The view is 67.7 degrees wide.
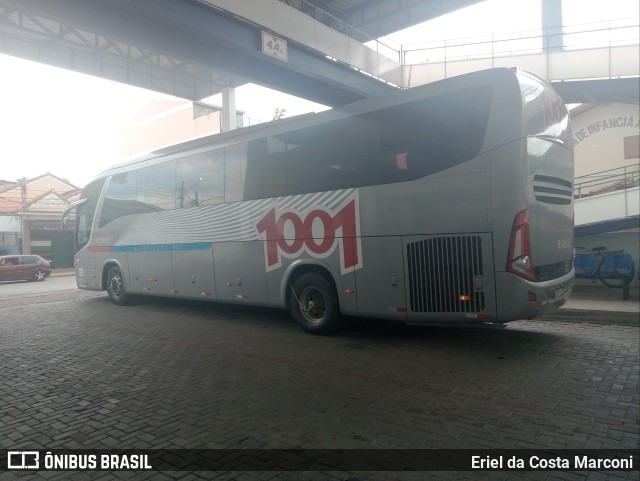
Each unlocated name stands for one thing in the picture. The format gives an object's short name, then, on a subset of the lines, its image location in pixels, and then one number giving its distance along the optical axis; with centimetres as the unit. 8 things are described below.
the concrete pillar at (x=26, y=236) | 3456
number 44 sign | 1250
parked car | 2505
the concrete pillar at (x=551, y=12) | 1951
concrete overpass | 1084
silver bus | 618
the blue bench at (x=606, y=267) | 1203
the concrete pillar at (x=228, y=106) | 2281
